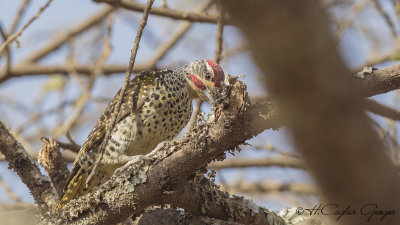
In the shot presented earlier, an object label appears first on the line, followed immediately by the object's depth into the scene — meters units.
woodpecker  8.13
